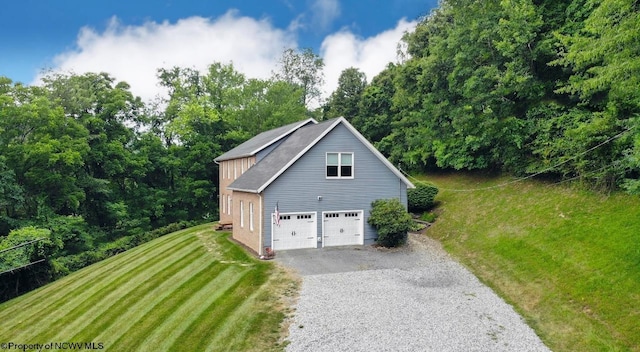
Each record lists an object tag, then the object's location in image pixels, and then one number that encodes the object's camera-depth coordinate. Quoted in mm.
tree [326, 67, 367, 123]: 46281
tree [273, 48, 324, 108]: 55000
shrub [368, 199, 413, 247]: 19234
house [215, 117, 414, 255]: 18781
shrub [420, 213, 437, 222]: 23616
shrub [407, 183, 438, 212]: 24781
